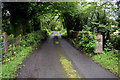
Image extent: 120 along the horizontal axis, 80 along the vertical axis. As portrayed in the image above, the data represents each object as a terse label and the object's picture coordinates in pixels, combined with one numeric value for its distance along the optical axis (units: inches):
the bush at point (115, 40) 297.9
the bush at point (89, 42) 301.3
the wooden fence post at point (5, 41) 252.9
